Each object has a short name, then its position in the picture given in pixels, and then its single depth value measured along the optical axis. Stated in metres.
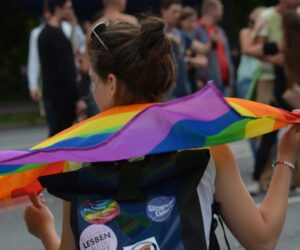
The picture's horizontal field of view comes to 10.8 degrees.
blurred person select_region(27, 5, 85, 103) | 16.68
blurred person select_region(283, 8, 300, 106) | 12.37
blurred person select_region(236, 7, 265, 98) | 15.94
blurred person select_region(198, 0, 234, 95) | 20.10
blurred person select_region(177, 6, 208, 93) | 20.23
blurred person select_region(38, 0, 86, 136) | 15.30
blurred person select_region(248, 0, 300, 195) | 13.70
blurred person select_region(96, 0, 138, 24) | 14.30
